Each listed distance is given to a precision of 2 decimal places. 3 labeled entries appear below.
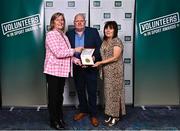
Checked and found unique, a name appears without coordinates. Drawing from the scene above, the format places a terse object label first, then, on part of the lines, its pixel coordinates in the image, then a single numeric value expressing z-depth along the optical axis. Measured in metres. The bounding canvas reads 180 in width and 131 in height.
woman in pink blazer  2.24
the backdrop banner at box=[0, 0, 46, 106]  2.85
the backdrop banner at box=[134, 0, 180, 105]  2.89
